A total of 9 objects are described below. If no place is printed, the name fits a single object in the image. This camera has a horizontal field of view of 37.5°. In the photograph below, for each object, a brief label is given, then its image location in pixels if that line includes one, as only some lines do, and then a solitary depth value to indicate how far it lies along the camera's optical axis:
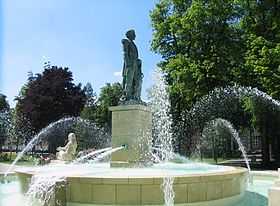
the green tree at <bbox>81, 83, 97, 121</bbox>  47.53
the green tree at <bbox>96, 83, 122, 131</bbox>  49.60
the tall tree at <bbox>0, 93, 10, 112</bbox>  54.97
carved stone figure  14.09
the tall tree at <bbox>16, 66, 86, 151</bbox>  41.53
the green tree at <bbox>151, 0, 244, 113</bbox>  25.31
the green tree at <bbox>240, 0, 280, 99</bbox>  22.38
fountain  7.68
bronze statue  12.45
